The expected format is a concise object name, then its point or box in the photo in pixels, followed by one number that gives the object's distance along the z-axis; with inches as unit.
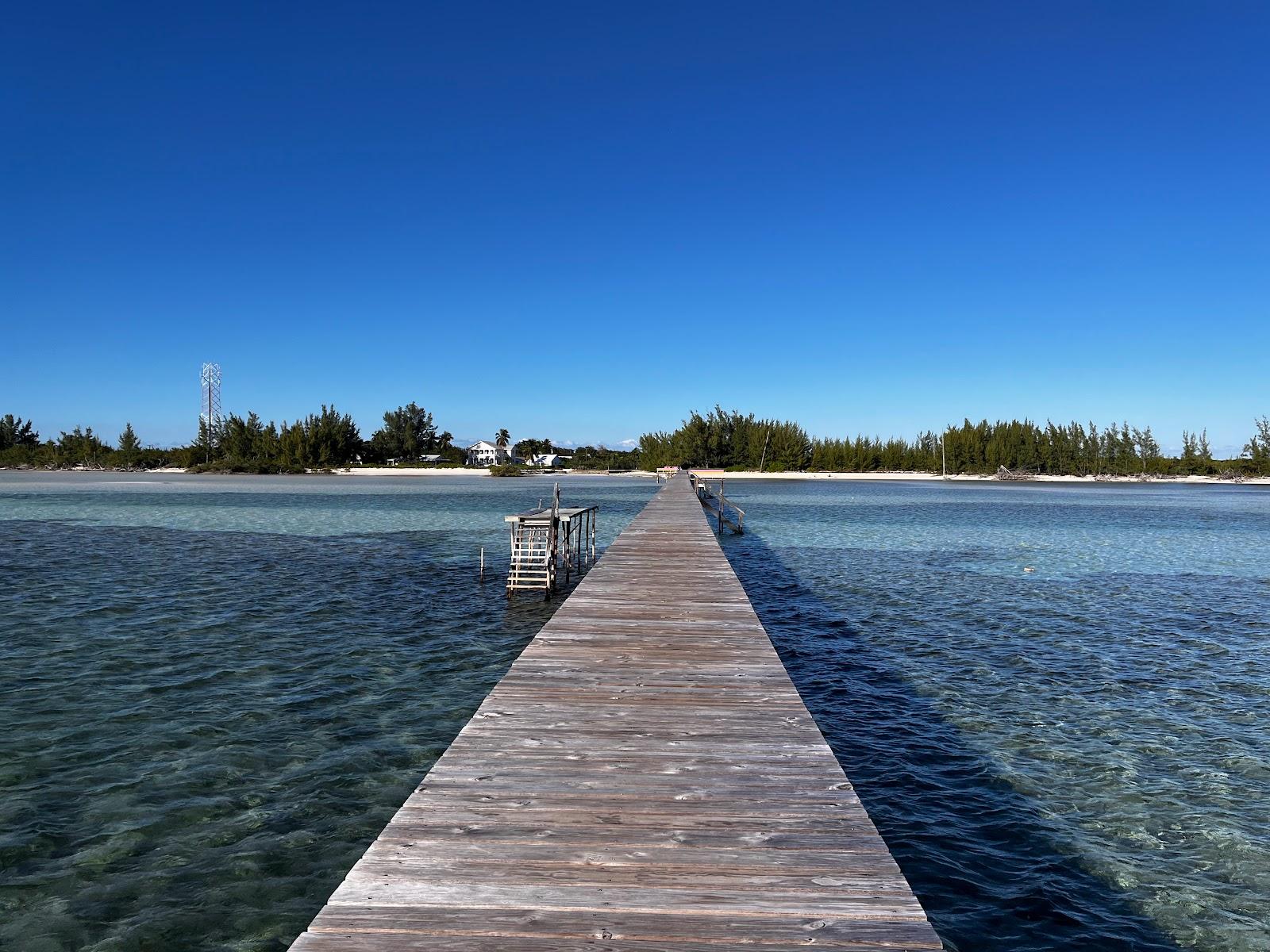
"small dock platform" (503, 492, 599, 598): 709.3
